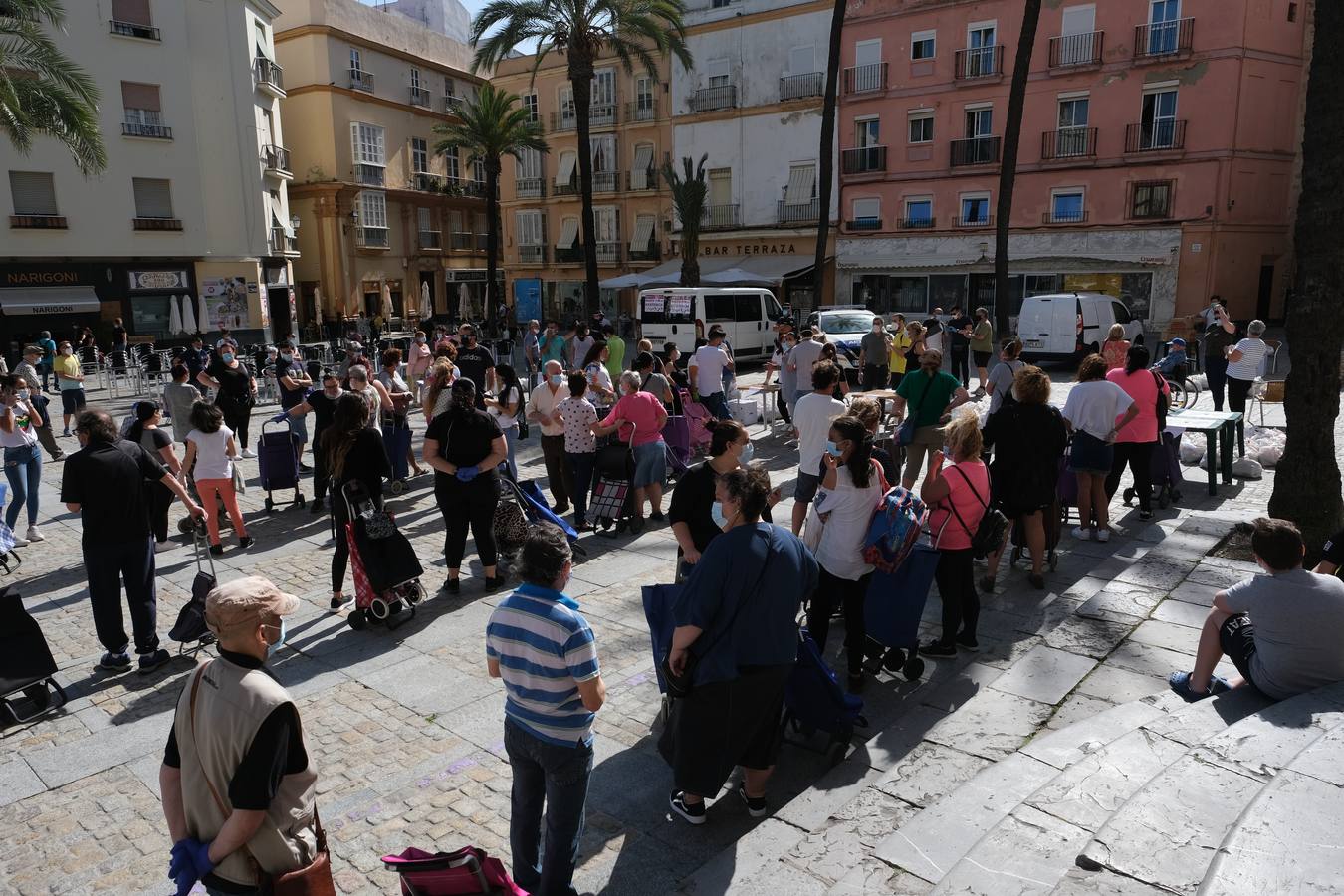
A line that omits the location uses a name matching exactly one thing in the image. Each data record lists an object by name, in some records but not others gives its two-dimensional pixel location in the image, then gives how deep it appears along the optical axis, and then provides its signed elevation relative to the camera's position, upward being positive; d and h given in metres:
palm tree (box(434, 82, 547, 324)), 34.22 +5.93
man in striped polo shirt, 3.29 -1.47
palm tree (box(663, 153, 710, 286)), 33.06 +3.02
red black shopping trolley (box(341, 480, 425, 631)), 6.49 -1.88
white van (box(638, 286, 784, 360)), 22.75 -0.69
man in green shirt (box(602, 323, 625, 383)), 15.48 -1.12
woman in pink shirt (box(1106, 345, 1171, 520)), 8.20 -1.18
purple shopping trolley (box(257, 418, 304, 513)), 10.12 -1.86
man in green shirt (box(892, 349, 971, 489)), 8.58 -1.06
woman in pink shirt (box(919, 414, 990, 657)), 5.67 -1.42
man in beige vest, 2.65 -1.38
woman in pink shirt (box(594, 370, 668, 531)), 8.87 -1.36
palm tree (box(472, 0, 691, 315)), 24.11 +6.97
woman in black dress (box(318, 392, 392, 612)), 6.41 -1.13
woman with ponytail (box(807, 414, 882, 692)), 5.11 -1.29
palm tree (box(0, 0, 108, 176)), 17.09 +3.70
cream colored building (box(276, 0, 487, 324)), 39.31 +6.08
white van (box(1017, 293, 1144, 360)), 20.78 -0.94
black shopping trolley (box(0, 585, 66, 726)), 5.38 -2.17
